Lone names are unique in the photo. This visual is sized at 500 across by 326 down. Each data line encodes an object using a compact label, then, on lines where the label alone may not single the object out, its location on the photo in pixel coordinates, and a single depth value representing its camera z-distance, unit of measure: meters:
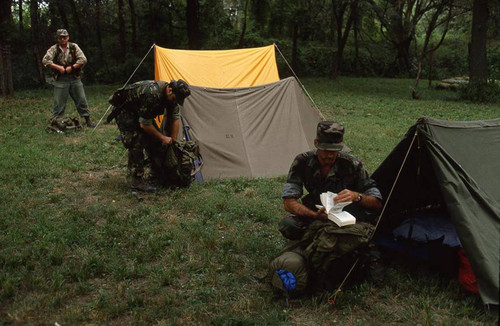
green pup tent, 3.03
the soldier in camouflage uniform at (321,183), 3.44
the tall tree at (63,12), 16.41
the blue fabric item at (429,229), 3.82
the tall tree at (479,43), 13.75
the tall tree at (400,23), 18.86
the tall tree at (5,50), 11.88
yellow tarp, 7.92
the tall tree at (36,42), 15.73
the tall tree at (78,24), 17.56
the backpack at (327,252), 3.21
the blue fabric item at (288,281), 3.24
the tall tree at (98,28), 18.12
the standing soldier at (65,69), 8.38
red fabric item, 3.35
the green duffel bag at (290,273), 3.25
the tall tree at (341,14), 16.86
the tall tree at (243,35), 19.27
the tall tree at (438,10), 14.44
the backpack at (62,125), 8.53
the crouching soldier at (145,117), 5.21
